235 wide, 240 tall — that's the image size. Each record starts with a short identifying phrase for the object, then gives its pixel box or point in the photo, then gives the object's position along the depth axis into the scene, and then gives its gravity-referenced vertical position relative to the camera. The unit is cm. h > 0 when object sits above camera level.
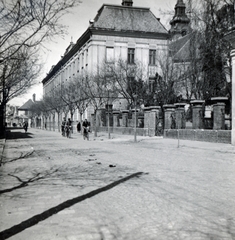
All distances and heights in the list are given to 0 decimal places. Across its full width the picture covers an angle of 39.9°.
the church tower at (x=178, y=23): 6170 +1991
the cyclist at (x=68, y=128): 2836 -58
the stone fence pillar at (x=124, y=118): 3193 +34
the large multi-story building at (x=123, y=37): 4306 +1170
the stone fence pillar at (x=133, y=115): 2941 +59
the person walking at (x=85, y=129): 2488 -59
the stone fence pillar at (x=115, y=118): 3442 +31
